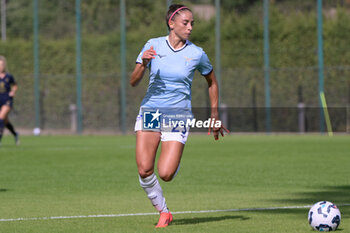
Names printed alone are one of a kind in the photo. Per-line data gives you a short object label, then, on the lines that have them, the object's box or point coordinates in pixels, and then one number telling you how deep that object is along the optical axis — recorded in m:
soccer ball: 15.54
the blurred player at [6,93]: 42.45
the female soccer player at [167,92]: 16.59
